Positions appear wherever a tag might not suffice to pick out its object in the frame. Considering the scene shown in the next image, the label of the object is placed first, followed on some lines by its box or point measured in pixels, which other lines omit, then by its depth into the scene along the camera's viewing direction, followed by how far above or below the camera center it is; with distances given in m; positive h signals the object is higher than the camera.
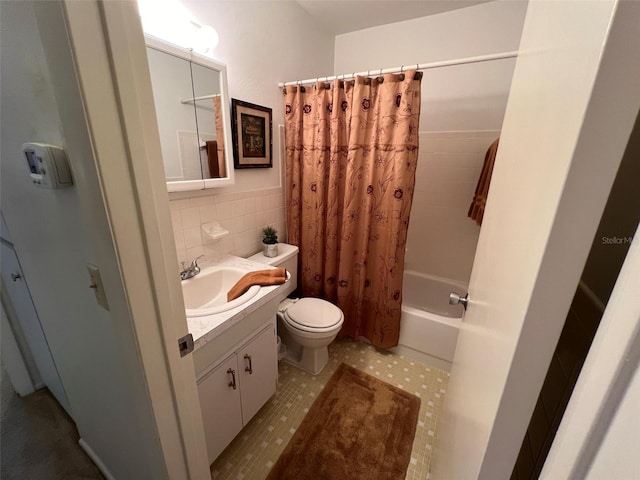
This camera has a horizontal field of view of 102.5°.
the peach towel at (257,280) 1.21 -0.54
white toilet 1.58 -0.95
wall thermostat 0.54 -0.02
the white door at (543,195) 0.27 -0.03
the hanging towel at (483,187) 1.82 -0.13
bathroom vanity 0.96 -0.85
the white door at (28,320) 1.17 -0.79
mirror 1.15 +0.22
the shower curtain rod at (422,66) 1.29 +0.53
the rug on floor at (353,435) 1.21 -1.37
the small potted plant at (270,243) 1.73 -0.52
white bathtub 1.73 -1.13
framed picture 1.48 +0.17
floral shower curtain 1.54 -0.16
